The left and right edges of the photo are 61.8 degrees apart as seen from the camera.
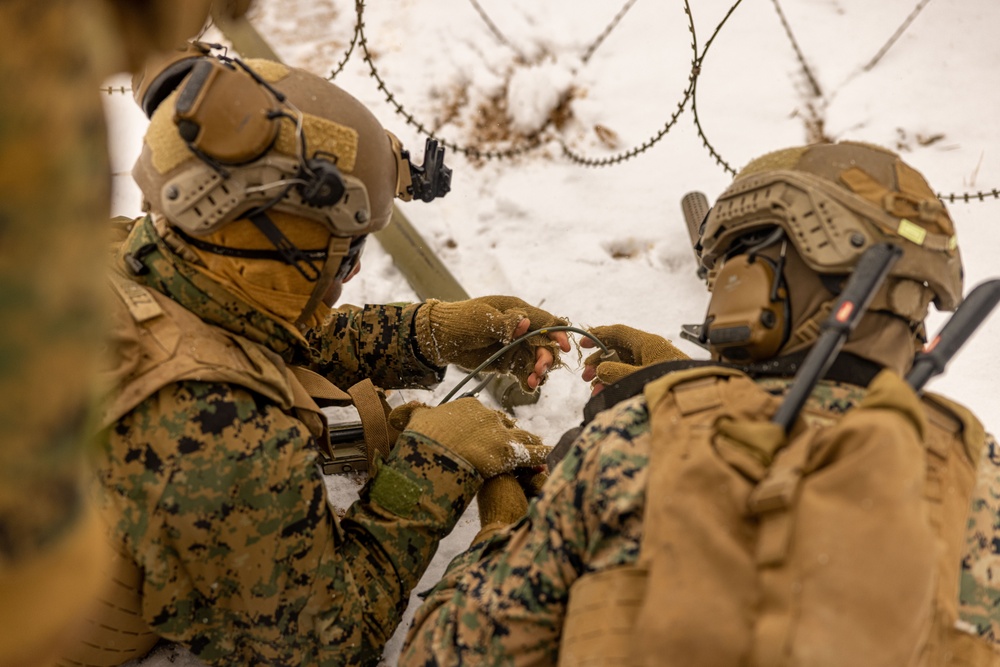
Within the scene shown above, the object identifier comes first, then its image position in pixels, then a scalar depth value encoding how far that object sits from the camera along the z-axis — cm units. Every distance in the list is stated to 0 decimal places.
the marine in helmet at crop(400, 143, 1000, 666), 137
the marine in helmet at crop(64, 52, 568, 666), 212
